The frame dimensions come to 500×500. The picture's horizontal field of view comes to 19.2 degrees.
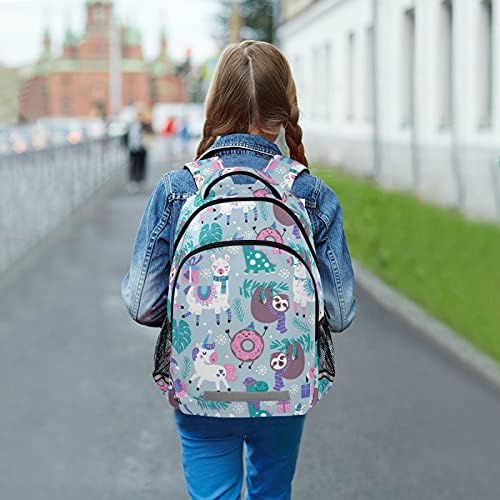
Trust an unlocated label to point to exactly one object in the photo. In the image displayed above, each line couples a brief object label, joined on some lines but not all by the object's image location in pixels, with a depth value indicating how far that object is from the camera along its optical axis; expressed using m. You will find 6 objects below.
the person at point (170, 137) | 56.16
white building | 18.30
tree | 68.06
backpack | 3.35
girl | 3.49
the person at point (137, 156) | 32.22
